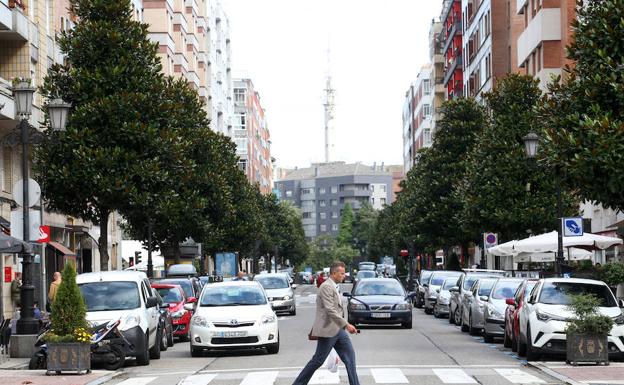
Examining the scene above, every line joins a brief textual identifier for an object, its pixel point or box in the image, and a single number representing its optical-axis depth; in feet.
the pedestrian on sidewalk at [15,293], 130.00
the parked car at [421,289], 170.60
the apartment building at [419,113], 422.00
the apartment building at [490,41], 242.78
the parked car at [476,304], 102.68
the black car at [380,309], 113.60
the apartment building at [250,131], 450.71
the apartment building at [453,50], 324.39
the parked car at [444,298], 140.67
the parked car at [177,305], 104.95
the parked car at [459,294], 118.52
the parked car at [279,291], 150.61
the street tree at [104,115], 122.11
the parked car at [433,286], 154.91
